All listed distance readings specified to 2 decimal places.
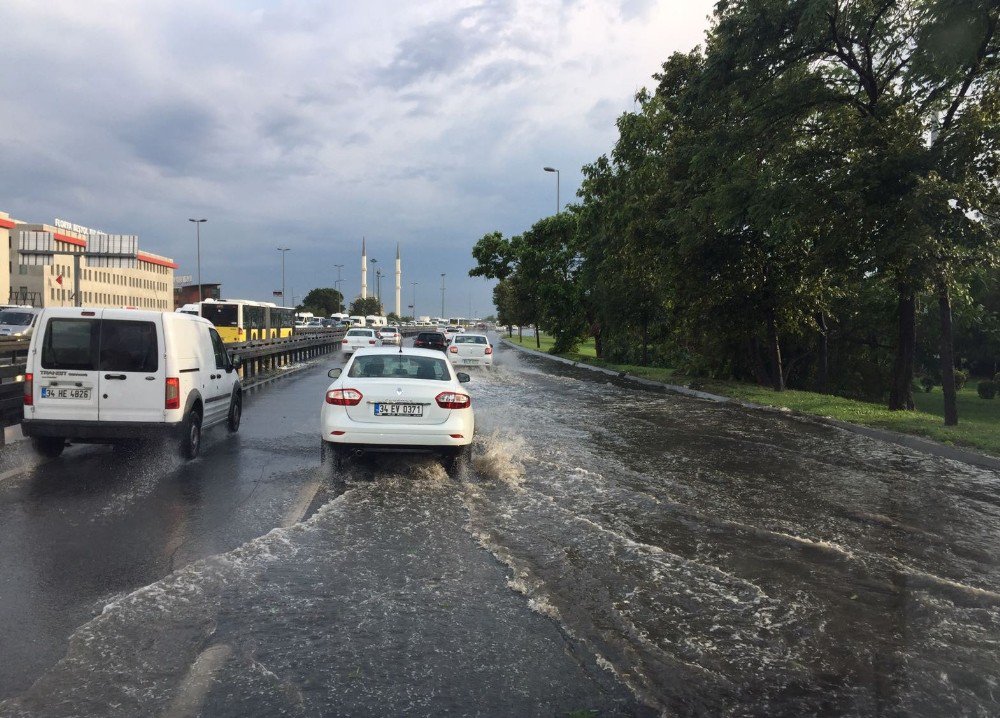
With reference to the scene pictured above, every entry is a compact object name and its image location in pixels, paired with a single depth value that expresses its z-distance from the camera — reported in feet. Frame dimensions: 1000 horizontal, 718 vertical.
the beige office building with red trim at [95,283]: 376.48
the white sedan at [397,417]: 30.35
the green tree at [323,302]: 584.40
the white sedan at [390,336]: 174.51
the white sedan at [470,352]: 112.16
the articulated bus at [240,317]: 129.80
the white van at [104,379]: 31.14
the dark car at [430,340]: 141.18
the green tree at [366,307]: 616.80
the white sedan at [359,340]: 136.46
